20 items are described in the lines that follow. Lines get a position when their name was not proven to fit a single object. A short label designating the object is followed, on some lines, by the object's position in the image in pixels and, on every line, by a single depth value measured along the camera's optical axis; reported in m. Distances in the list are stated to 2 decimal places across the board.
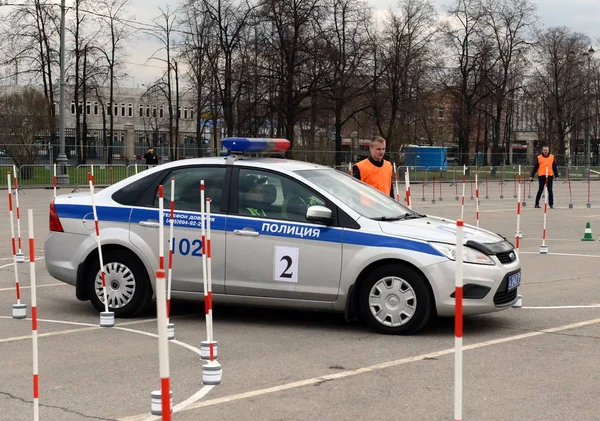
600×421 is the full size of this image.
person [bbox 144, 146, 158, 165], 38.88
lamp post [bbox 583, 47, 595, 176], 59.64
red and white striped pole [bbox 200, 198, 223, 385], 6.51
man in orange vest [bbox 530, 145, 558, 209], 26.62
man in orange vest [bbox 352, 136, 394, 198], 11.51
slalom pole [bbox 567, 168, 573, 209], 28.71
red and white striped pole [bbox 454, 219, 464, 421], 4.07
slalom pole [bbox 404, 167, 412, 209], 12.11
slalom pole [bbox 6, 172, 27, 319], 9.24
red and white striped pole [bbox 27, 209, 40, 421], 5.06
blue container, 48.84
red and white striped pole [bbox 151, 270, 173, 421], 3.46
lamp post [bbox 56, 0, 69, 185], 37.66
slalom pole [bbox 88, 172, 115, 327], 8.79
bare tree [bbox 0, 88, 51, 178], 38.81
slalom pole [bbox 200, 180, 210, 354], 6.65
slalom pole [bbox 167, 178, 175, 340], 8.01
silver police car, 8.30
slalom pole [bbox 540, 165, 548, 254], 15.34
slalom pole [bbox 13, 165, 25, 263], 13.41
